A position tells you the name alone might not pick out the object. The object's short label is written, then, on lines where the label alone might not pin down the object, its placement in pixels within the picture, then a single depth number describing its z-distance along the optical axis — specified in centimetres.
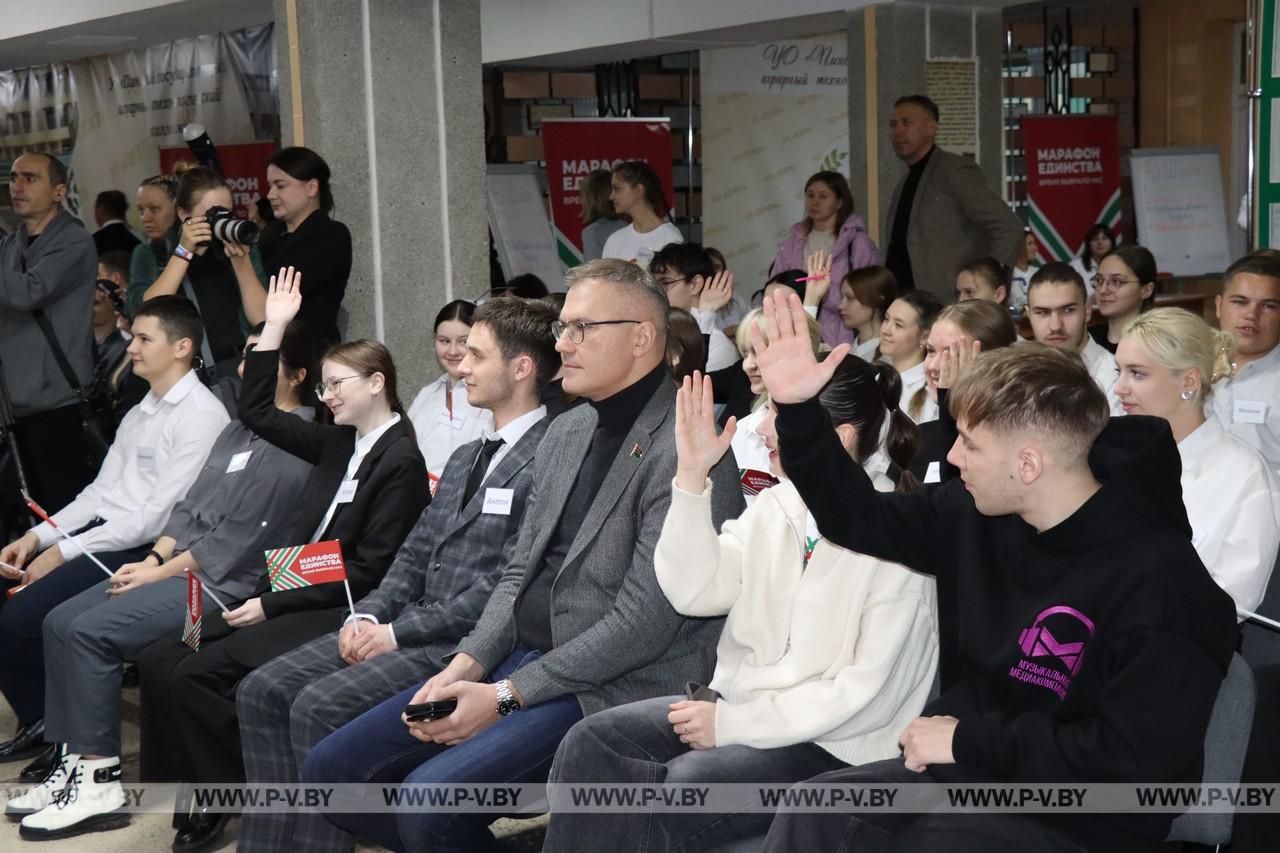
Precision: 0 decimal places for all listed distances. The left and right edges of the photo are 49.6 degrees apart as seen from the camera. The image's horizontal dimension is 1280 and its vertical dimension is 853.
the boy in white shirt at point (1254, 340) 396
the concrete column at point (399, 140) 518
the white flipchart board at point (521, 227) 970
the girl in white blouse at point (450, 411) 439
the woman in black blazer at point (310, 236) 493
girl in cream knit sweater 233
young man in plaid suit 306
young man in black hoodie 191
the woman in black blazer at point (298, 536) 338
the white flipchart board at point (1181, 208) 1082
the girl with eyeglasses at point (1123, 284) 475
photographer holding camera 470
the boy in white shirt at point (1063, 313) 418
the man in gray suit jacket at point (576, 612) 266
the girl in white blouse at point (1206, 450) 267
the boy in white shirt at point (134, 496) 409
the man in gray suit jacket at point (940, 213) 601
